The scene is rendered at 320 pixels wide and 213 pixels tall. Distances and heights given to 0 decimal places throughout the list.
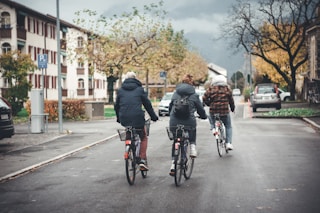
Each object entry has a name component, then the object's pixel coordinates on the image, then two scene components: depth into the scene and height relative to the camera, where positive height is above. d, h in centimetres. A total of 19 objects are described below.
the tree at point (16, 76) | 3316 +145
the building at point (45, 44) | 5344 +569
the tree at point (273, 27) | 5272 +680
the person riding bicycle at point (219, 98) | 1260 +2
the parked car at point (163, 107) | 3504 -45
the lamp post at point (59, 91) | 2039 +34
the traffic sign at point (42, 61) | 1984 +136
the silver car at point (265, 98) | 3706 +3
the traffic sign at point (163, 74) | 4128 +179
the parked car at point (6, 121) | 1548 -54
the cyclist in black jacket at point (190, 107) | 925 -12
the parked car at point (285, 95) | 5908 +33
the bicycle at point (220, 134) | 1268 -77
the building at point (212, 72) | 18738 +885
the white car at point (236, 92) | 10644 +115
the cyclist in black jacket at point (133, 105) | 920 -8
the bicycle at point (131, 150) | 881 -78
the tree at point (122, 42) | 4366 +455
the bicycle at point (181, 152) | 876 -81
